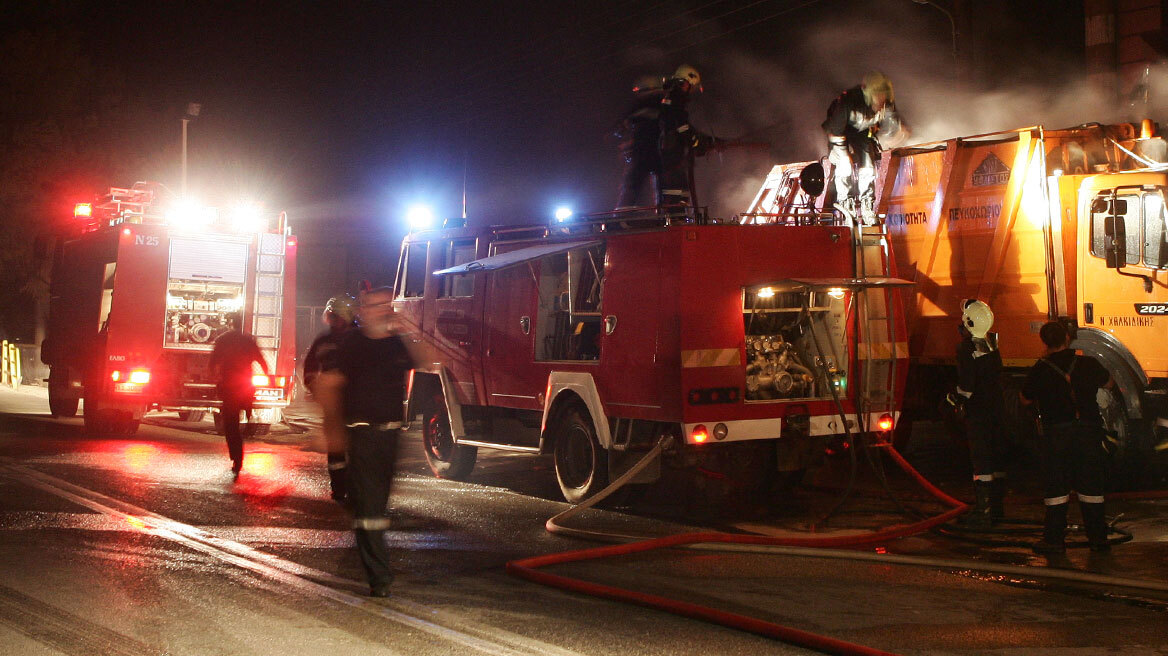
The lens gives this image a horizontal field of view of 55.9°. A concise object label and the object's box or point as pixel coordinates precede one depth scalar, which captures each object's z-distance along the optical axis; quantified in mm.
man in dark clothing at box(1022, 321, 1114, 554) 7977
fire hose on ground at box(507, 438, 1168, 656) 5691
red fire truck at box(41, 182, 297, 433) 15172
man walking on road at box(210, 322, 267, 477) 11805
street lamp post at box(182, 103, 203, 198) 26758
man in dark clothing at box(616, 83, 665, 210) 13156
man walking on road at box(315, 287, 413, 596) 6590
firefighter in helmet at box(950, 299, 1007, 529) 9148
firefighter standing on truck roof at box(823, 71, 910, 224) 11914
